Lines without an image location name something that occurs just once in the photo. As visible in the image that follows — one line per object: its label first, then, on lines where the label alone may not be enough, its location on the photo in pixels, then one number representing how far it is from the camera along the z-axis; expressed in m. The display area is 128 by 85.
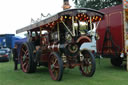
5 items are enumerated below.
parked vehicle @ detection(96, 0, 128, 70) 8.19
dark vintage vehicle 6.17
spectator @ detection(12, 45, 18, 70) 9.34
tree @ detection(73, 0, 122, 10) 19.83
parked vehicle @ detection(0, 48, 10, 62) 14.29
